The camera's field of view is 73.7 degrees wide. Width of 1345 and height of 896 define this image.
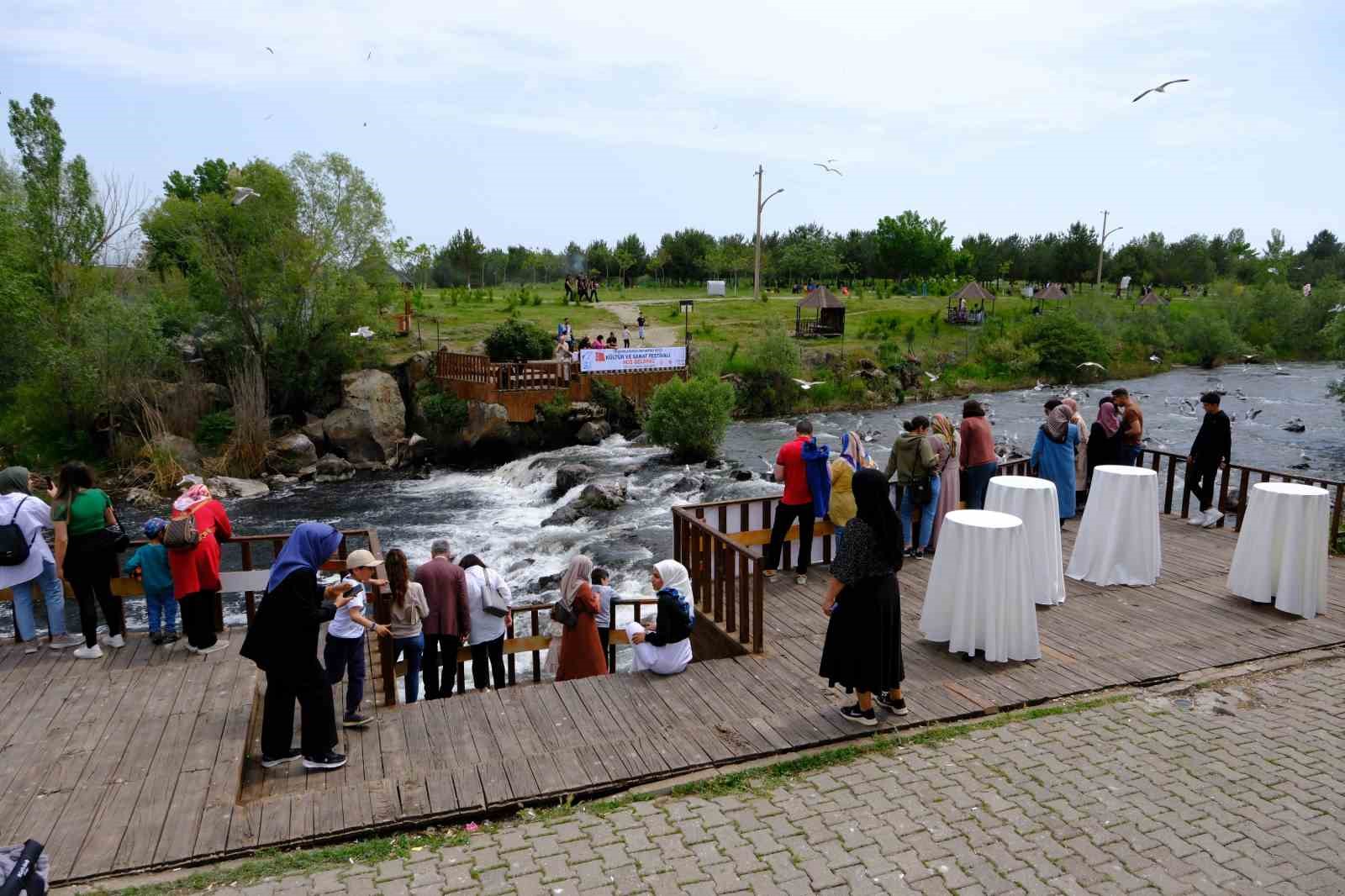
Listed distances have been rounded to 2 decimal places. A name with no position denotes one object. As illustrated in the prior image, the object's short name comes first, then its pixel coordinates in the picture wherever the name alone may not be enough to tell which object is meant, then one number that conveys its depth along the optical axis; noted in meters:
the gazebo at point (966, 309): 47.53
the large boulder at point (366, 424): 28.30
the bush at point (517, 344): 30.64
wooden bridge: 27.88
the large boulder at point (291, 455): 26.66
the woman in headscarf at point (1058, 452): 10.30
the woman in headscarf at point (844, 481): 8.70
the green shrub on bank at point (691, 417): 25.28
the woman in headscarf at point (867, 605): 5.54
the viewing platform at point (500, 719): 4.87
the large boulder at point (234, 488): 24.09
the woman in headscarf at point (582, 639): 7.31
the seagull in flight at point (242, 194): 26.40
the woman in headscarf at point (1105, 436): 10.91
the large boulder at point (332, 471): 26.28
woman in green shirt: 7.14
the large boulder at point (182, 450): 25.27
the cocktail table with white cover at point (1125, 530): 8.55
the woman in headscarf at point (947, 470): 9.31
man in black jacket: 10.41
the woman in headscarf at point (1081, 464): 10.86
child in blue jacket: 7.37
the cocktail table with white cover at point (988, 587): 6.76
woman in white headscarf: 6.70
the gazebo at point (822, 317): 41.03
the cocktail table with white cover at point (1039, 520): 7.90
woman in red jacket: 7.17
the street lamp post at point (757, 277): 52.00
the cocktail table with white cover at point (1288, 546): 7.64
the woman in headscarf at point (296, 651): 5.30
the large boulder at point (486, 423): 27.61
